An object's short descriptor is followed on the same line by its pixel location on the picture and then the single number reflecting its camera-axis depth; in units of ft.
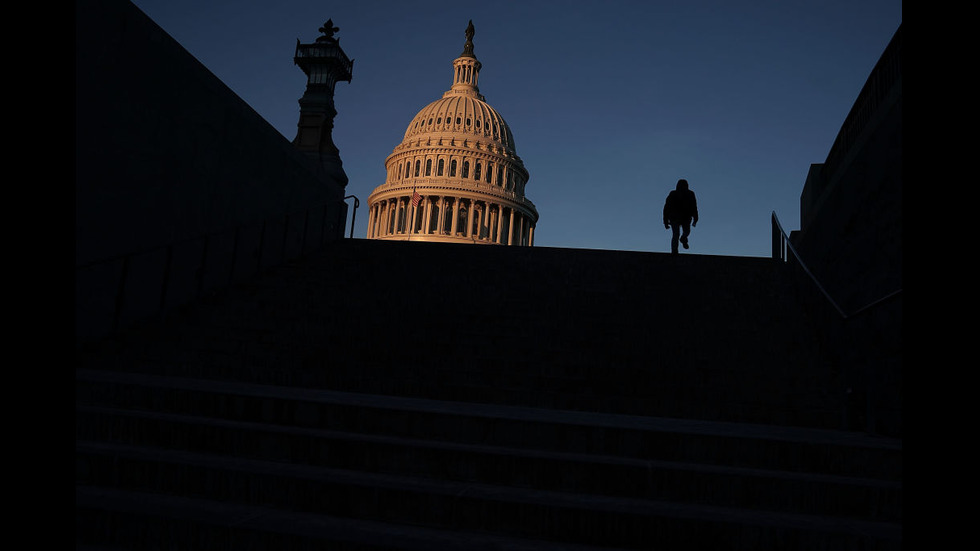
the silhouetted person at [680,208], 49.06
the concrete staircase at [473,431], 11.88
